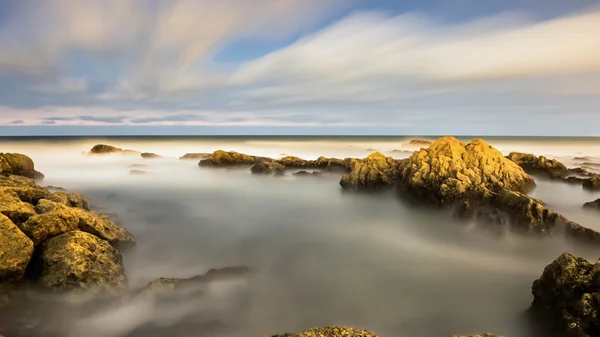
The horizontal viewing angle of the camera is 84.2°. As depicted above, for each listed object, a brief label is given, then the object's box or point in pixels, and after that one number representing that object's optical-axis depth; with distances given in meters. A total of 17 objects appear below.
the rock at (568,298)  4.24
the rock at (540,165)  19.04
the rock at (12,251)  5.64
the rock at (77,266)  5.84
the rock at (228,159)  27.31
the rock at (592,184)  15.34
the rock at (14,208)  6.55
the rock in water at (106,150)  34.97
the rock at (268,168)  23.47
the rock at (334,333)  3.58
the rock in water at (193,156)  35.19
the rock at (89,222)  6.98
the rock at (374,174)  16.33
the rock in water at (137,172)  24.02
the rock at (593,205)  12.06
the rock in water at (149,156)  35.34
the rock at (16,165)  13.50
